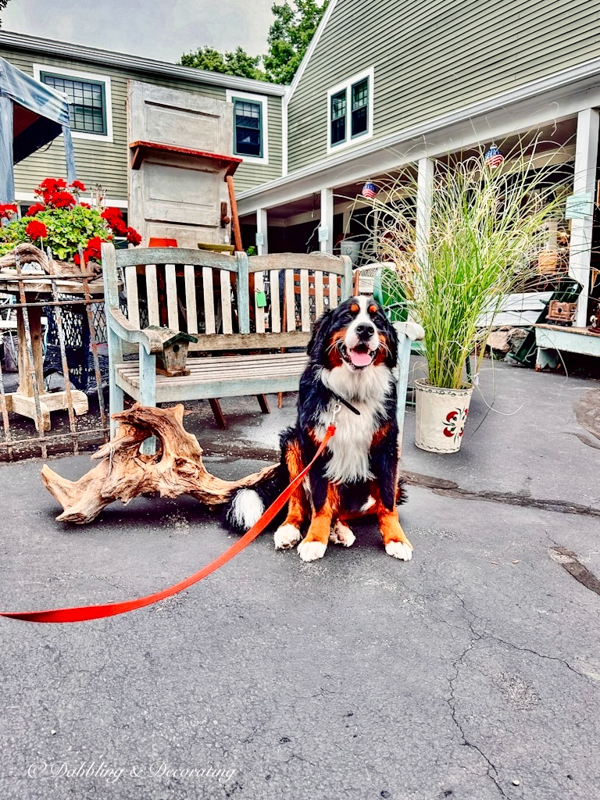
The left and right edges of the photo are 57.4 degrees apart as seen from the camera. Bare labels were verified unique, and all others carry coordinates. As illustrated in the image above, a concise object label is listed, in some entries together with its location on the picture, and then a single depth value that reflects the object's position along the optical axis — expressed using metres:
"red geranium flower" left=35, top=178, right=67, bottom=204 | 4.01
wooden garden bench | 2.82
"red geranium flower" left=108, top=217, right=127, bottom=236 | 4.15
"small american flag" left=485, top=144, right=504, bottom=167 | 6.58
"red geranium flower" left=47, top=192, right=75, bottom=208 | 4.00
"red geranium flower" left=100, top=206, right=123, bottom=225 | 4.10
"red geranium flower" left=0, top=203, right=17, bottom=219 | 3.97
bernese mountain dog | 2.06
